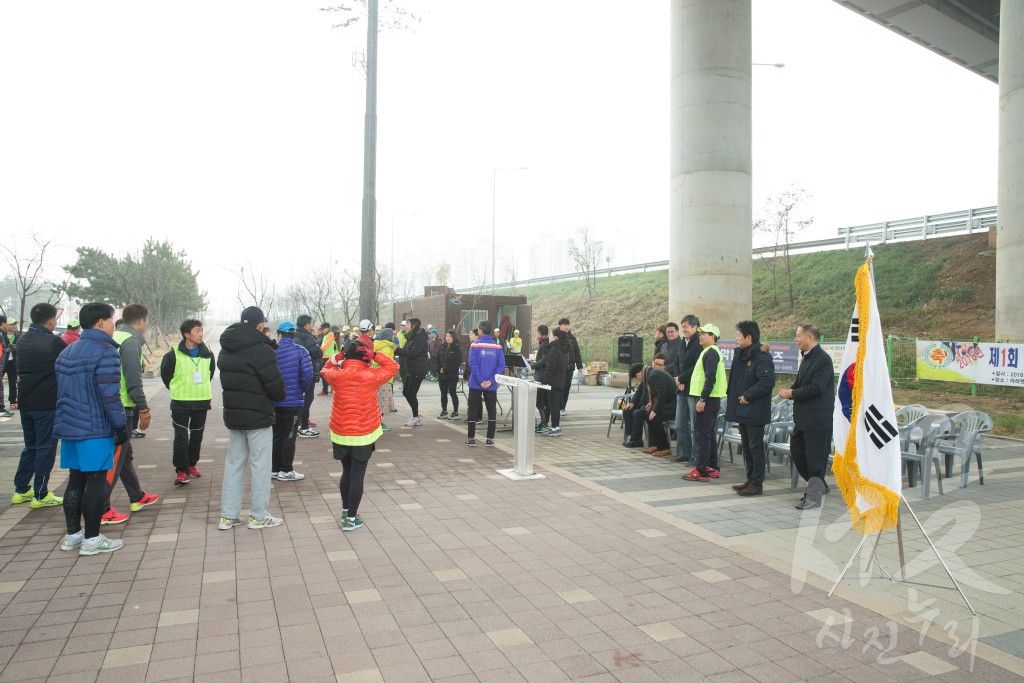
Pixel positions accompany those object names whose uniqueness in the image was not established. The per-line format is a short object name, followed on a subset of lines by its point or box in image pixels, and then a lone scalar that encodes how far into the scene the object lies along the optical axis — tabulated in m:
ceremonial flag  4.44
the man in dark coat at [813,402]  6.53
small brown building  26.50
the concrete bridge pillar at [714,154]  15.96
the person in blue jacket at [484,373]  10.21
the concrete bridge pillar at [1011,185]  17.94
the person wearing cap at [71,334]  10.89
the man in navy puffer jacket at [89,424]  5.00
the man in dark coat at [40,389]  6.22
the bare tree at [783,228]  30.09
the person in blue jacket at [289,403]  7.68
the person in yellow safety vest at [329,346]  13.04
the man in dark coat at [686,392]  8.74
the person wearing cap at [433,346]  20.47
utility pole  18.06
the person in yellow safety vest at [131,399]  5.92
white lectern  7.97
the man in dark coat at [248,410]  5.71
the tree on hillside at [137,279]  35.31
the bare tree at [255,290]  29.66
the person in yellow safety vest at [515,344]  20.77
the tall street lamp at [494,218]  31.95
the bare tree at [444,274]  56.78
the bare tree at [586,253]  47.16
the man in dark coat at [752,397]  7.19
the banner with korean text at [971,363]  14.17
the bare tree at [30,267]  22.53
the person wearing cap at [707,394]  8.00
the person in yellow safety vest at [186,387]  7.32
